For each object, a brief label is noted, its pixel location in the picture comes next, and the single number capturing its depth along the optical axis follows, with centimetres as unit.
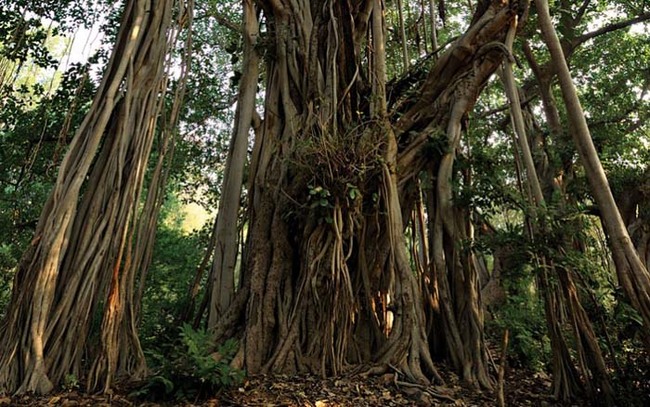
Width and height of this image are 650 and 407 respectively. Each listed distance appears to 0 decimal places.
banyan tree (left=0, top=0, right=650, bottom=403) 234
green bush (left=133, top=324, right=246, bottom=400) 214
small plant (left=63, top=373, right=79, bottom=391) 218
